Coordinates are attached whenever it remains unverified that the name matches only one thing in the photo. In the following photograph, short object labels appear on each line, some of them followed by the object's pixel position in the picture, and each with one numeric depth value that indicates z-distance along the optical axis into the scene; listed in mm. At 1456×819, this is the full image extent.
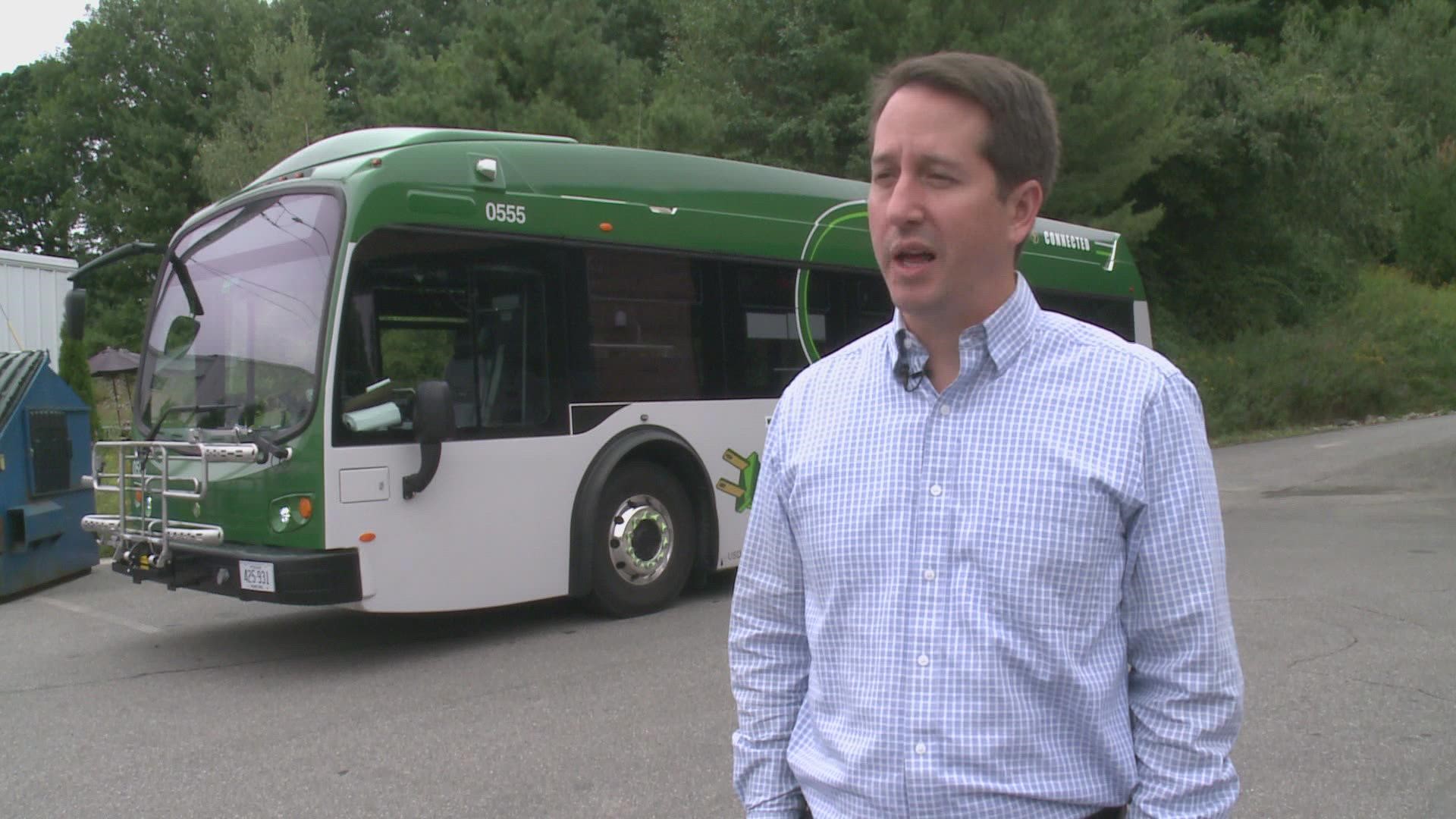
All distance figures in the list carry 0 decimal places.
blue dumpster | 9938
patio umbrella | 29047
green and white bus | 7234
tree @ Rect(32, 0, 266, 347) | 44500
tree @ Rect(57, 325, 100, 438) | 15789
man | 1858
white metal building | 17250
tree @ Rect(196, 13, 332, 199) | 26531
